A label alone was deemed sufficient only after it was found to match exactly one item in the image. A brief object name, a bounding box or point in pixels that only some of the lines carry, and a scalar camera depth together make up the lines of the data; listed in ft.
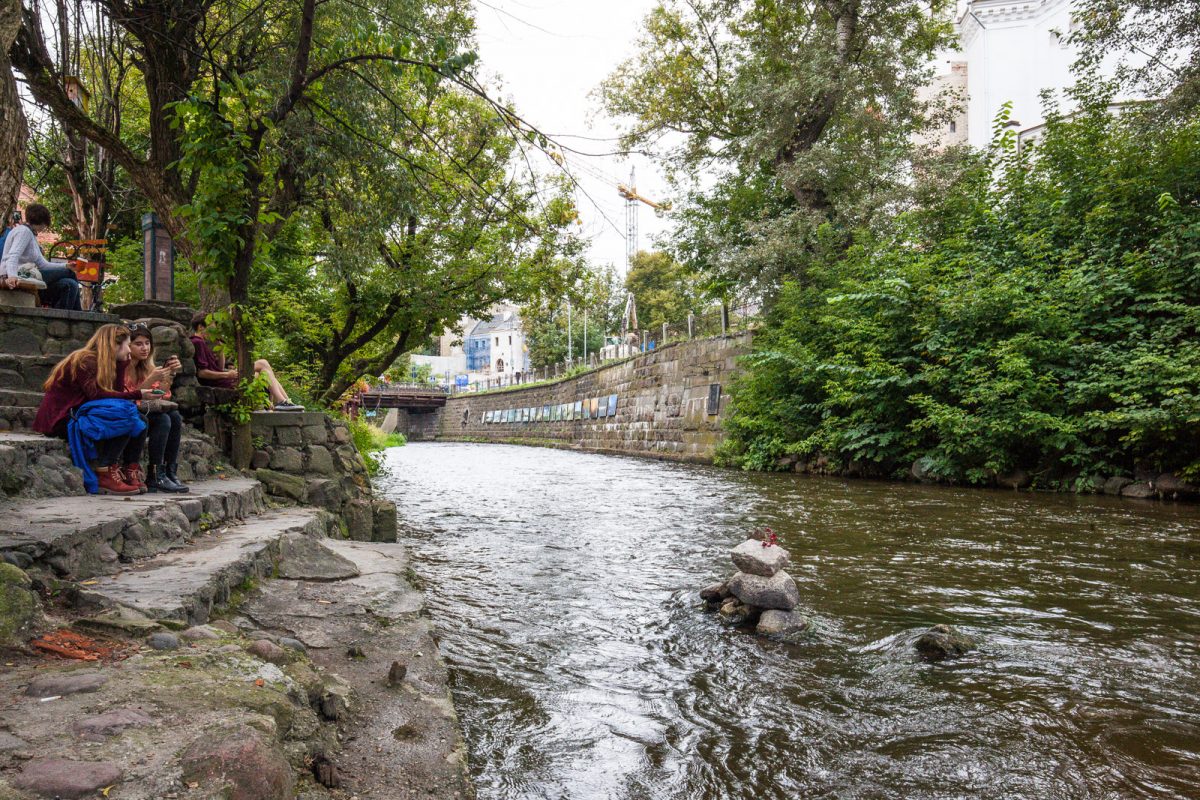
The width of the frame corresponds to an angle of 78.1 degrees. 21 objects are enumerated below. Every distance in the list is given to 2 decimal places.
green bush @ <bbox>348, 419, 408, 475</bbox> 45.68
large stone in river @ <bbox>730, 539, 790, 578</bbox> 16.16
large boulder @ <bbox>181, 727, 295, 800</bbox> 5.81
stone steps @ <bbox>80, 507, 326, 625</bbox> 9.67
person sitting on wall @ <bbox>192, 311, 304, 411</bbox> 20.93
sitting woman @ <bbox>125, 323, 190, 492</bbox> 16.35
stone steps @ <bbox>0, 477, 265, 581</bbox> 10.15
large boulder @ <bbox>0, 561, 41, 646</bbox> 8.11
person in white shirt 19.98
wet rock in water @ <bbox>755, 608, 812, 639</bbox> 14.76
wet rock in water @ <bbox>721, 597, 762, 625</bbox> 15.65
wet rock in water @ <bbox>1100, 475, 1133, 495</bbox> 34.12
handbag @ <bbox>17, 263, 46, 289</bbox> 20.05
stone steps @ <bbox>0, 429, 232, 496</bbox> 12.85
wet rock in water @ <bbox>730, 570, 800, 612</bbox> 15.35
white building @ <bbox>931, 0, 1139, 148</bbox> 96.22
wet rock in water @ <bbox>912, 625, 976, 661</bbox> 13.15
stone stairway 6.07
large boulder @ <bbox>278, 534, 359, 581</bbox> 14.24
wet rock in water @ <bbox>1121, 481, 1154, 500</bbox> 32.78
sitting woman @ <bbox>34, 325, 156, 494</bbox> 14.93
